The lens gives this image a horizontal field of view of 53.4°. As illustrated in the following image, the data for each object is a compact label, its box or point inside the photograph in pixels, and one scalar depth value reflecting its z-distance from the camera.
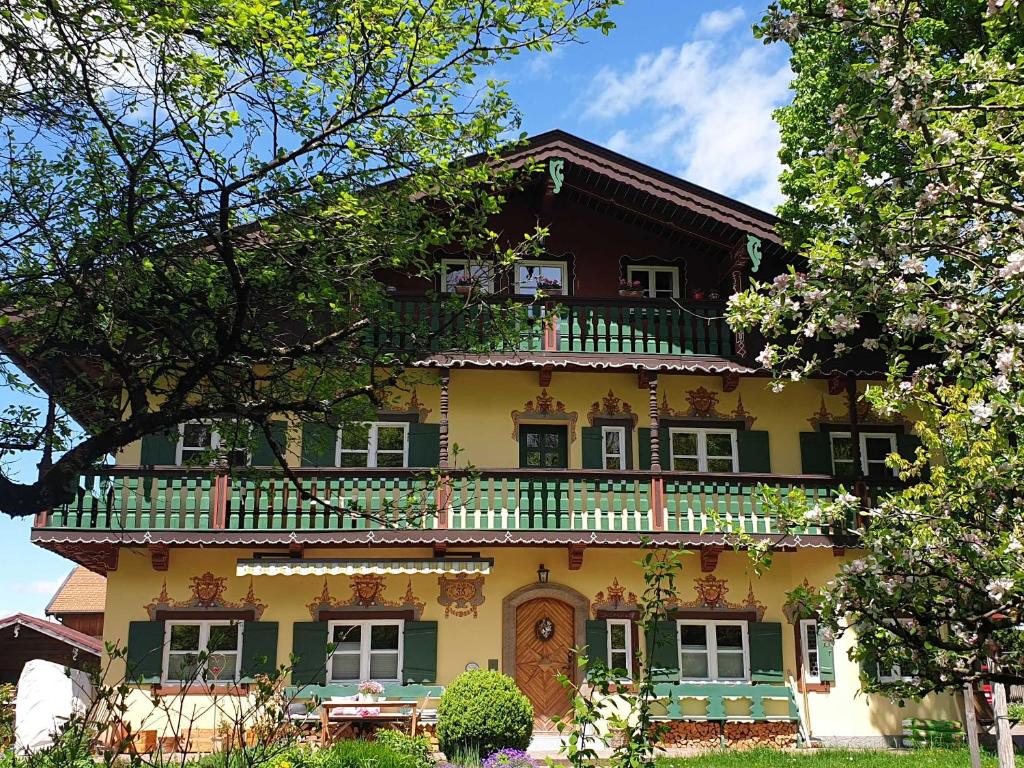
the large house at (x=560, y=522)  16.25
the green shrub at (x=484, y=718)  14.19
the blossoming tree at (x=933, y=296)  5.45
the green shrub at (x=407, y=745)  13.40
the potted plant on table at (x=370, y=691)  15.55
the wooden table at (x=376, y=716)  15.16
